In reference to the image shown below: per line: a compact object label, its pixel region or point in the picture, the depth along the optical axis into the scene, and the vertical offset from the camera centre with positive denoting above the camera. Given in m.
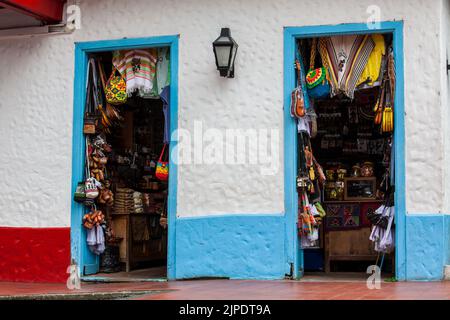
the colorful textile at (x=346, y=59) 10.21 +1.94
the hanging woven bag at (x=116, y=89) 11.05 +1.65
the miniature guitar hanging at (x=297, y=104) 9.91 +1.31
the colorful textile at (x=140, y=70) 10.91 +1.90
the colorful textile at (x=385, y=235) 9.86 -0.32
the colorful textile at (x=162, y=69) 10.83 +1.90
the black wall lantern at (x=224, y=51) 9.97 +1.97
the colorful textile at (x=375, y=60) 10.12 +1.90
